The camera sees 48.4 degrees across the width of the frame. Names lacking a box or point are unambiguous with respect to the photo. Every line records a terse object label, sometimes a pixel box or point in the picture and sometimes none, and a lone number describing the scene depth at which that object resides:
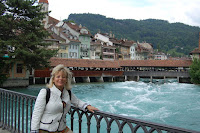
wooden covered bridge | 37.09
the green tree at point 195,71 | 33.84
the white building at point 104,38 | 59.44
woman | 2.43
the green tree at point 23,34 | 22.09
